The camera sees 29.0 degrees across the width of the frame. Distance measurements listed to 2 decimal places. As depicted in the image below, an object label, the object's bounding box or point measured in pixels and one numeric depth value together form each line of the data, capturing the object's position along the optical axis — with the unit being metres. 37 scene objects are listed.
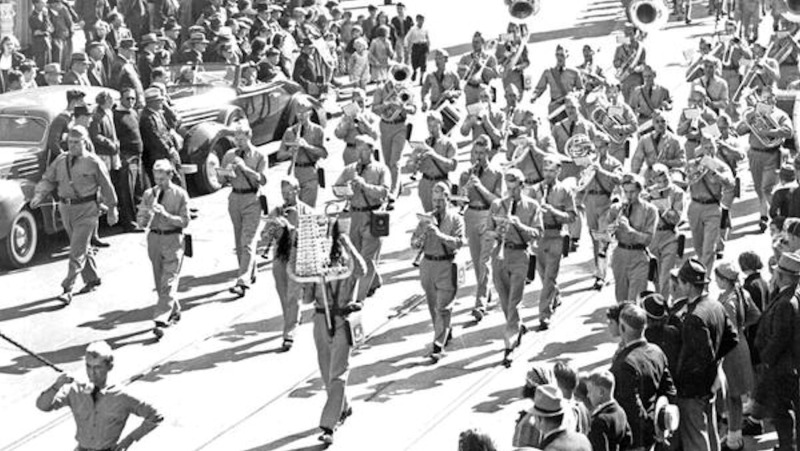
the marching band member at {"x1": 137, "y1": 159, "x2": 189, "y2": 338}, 17.81
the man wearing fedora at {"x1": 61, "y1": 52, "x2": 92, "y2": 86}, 24.52
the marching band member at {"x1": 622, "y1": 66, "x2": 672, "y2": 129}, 23.83
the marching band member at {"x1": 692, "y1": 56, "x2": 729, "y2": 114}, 24.08
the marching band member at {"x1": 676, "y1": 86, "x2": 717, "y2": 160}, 21.09
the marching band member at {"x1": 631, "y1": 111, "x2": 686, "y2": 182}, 20.09
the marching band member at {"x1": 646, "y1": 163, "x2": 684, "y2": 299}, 17.34
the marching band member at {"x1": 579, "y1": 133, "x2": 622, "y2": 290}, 18.98
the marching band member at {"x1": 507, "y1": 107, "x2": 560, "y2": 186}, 19.55
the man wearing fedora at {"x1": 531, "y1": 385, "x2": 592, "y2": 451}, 10.30
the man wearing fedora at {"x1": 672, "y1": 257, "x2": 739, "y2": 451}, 12.64
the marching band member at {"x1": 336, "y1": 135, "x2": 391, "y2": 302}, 18.61
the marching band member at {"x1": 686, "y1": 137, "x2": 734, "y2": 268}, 18.27
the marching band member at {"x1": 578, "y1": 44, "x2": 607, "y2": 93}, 24.17
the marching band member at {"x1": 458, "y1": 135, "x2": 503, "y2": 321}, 18.30
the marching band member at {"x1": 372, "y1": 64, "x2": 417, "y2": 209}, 23.03
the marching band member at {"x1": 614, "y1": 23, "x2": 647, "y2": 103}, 26.41
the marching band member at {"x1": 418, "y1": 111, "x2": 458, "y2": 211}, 20.02
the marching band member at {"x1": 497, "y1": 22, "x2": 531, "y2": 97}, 26.97
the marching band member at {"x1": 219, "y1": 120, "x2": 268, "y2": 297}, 19.17
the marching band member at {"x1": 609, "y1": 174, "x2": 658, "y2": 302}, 16.80
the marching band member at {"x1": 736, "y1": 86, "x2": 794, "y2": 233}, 21.08
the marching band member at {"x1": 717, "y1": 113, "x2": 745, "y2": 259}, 19.74
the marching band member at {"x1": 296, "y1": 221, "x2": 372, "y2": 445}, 14.62
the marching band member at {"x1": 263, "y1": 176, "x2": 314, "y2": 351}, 16.64
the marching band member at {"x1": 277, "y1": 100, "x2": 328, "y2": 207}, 21.02
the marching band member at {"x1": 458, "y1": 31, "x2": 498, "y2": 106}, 25.62
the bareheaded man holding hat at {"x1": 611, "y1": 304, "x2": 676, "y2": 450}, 11.70
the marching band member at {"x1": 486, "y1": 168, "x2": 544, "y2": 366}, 16.67
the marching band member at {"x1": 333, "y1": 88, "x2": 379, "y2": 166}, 21.77
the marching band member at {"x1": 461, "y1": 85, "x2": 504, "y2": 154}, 22.38
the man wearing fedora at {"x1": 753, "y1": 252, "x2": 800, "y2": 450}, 13.09
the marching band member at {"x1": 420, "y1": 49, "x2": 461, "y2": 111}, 25.03
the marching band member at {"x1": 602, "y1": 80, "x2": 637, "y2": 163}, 22.17
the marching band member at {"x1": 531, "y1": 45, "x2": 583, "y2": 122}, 24.31
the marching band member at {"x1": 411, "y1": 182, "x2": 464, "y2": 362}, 16.47
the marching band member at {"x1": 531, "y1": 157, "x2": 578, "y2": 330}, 17.62
